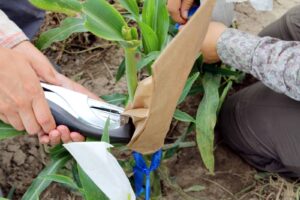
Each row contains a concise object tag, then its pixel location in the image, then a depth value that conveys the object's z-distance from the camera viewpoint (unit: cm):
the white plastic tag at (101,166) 63
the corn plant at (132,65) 68
